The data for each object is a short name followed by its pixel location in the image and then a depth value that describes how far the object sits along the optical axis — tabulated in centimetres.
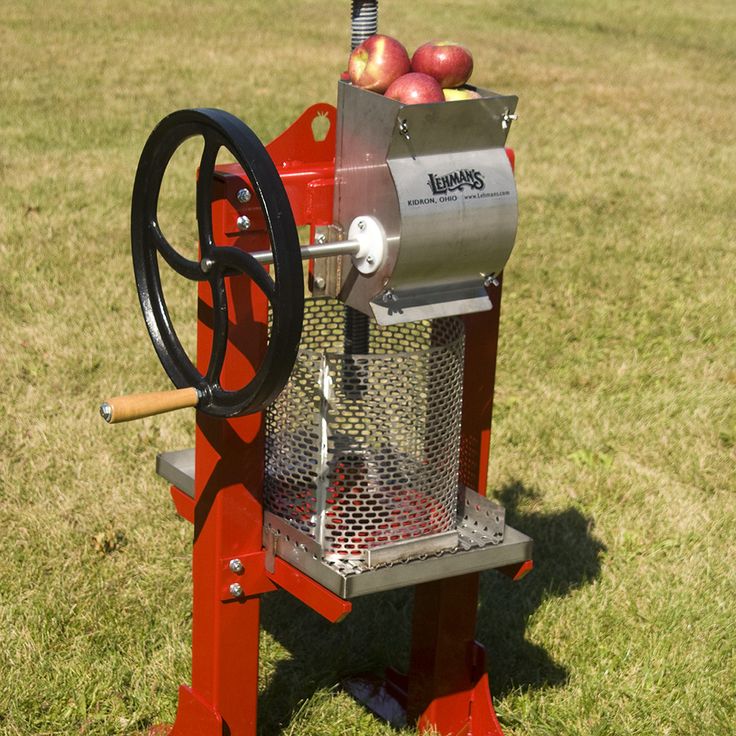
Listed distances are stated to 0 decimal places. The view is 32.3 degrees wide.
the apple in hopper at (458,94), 271
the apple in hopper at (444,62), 271
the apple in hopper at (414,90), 259
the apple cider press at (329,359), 254
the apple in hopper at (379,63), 266
